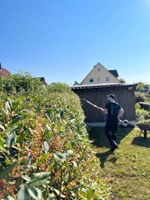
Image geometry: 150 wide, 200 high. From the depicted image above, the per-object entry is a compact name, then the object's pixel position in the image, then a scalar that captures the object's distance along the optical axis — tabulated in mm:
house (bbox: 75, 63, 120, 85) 28700
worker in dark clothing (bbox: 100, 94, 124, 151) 5674
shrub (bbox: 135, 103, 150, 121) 10187
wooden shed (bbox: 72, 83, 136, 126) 8780
